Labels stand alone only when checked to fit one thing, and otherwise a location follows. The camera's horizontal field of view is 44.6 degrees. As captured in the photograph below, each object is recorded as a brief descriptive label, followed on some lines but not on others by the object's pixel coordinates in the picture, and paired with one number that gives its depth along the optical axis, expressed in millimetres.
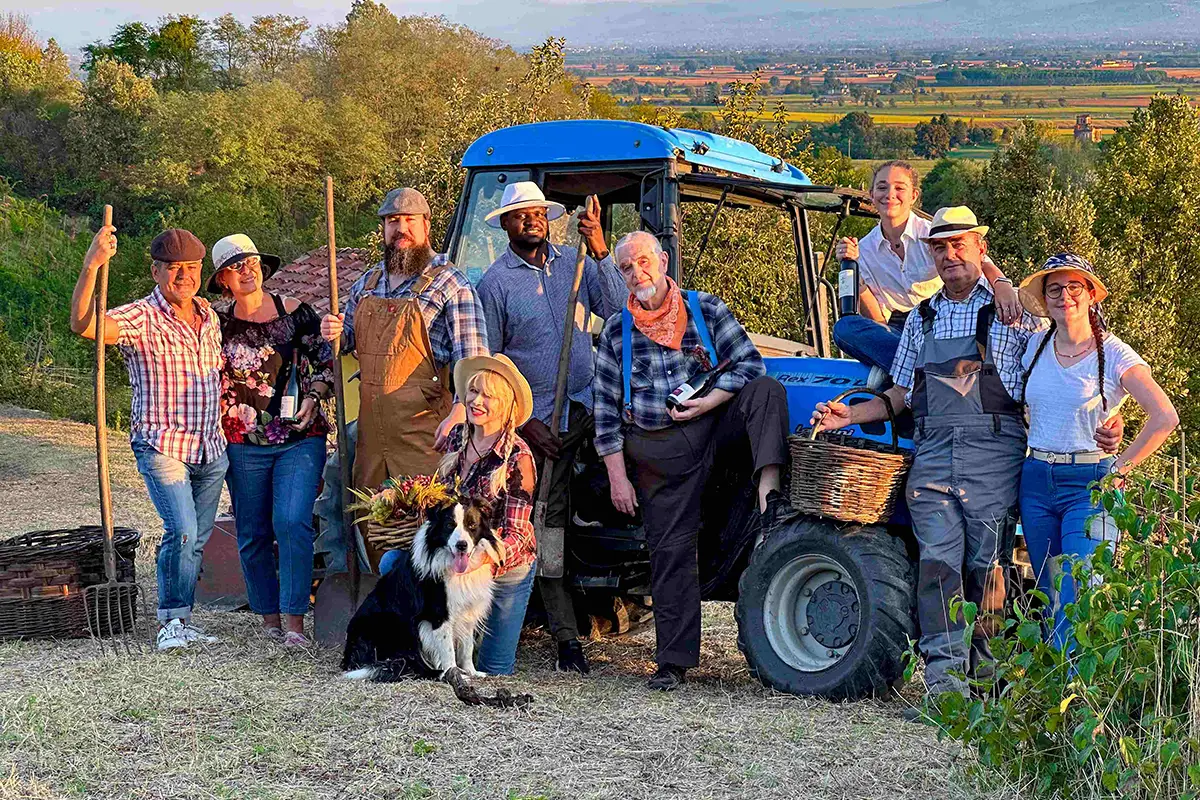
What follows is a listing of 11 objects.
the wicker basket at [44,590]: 7219
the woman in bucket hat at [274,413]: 7180
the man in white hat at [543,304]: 6883
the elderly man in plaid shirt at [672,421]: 6477
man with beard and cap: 6855
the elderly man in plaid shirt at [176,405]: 6957
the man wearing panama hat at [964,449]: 5891
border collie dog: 6332
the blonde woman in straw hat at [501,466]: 6398
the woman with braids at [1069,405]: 5578
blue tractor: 6117
